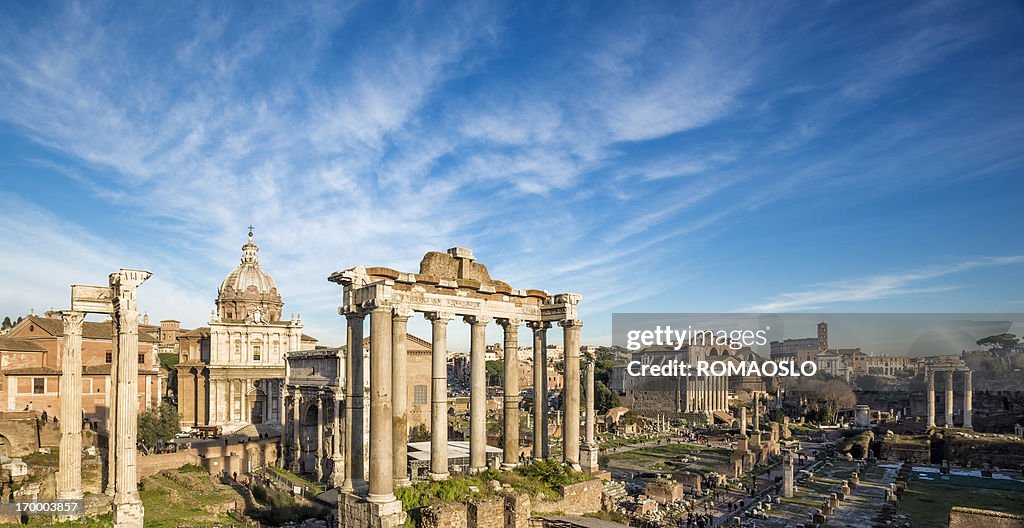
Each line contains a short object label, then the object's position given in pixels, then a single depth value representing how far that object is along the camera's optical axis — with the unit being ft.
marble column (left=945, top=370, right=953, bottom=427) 218.38
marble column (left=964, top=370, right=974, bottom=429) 215.31
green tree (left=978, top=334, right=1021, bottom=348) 390.42
